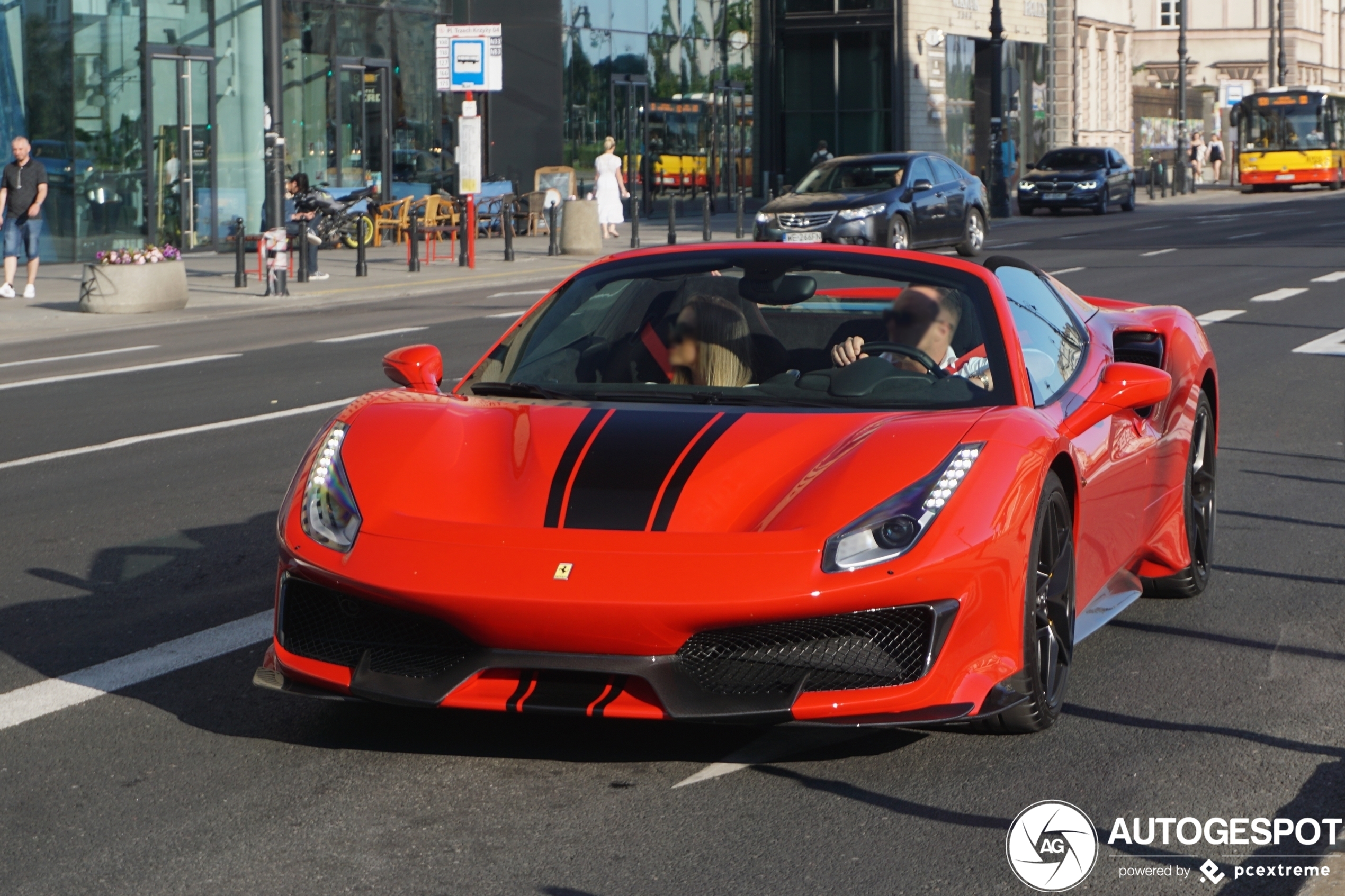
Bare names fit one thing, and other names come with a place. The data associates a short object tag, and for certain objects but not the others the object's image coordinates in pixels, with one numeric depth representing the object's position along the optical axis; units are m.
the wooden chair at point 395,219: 32.12
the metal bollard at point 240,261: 23.00
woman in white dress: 32.34
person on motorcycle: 24.28
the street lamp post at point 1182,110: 58.84
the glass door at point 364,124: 33.16
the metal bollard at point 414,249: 25.52
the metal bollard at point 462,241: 27.90
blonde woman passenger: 5.38
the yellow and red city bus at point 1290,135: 58.56
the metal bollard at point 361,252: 24.20
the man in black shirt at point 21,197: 20.69
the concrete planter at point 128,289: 20.19
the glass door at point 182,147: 29.14
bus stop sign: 26.31
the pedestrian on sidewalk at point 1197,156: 63.97
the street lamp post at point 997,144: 44.47
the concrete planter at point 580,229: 29.36
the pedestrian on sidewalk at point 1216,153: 70.62
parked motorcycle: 29.16
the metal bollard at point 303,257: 23.67
